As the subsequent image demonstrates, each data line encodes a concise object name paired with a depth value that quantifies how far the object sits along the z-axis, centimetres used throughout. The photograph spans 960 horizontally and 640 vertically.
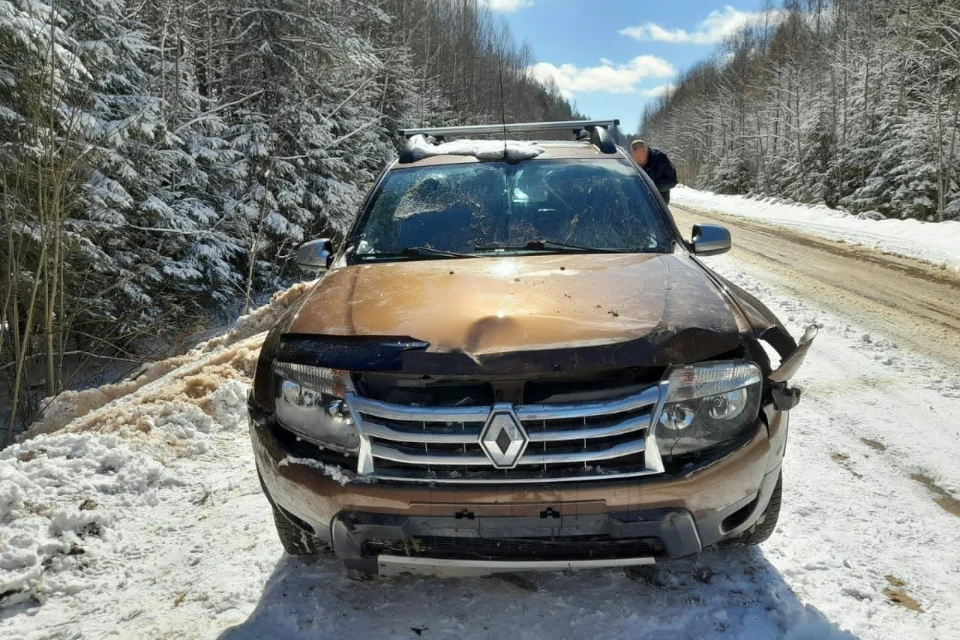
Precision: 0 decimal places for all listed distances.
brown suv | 192
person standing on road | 752
